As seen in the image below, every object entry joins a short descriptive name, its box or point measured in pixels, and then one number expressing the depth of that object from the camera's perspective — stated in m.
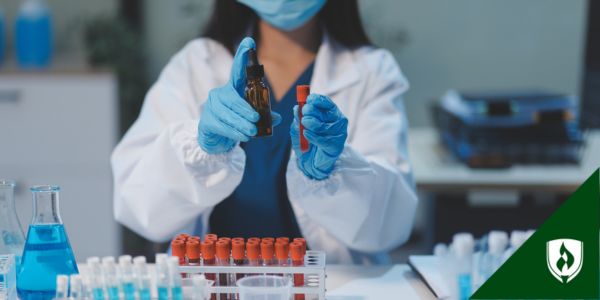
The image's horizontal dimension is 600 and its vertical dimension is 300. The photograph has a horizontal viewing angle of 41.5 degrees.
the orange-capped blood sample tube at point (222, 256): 1.12
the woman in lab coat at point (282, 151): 1.44
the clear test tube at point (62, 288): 0.99
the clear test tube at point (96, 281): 0.98
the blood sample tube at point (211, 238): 1.15
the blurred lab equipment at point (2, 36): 2.95
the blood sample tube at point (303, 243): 1.12
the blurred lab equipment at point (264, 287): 1.08
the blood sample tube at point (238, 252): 1.12
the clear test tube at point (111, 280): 0.98
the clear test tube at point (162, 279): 0.98
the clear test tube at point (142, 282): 0.98
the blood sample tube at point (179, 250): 1.12
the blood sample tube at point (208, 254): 1.12
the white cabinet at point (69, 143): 2.83
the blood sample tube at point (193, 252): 1.12
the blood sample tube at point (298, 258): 1.11
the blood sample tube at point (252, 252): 1.12
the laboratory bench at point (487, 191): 2.18
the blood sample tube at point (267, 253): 1.12
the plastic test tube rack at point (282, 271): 1.10
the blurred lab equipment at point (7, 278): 1.09
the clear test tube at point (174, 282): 0.98
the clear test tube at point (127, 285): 0.98
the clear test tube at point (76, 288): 0.98
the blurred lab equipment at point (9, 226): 1.16
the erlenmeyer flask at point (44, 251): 1.09
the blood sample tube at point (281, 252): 1.12
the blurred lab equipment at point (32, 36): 2.90
